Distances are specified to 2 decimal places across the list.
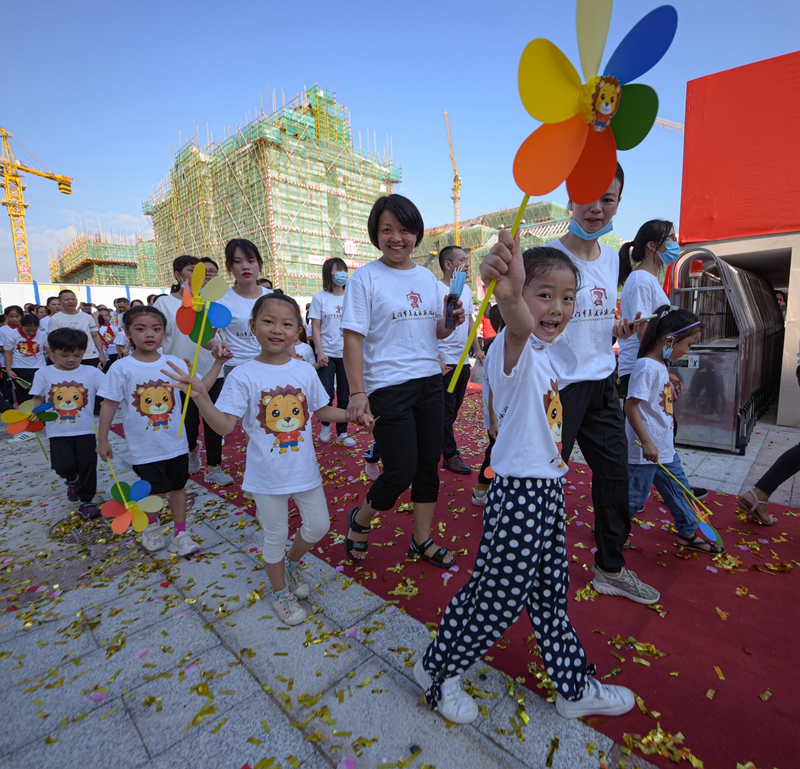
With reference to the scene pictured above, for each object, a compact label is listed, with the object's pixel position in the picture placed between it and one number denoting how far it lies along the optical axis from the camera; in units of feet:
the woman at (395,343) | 7.84
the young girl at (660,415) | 8.87
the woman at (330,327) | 17.21
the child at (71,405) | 11.31
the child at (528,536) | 4.84
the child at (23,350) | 21.72
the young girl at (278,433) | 7.18
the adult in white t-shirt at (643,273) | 10.12
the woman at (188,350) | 12.71
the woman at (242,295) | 11.79
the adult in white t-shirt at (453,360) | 14.15
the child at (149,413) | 9.47
